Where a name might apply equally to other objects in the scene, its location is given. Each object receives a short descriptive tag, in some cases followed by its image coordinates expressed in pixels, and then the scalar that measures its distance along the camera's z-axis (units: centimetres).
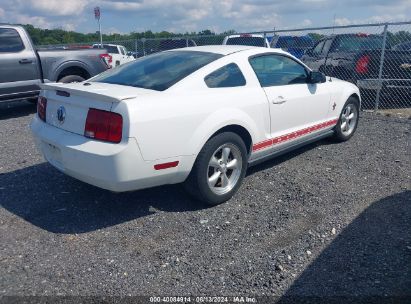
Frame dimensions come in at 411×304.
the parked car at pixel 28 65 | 789
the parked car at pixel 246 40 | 1367
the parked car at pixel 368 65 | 850
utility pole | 1673
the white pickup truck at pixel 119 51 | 1570
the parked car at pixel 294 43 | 1168
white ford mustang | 328
